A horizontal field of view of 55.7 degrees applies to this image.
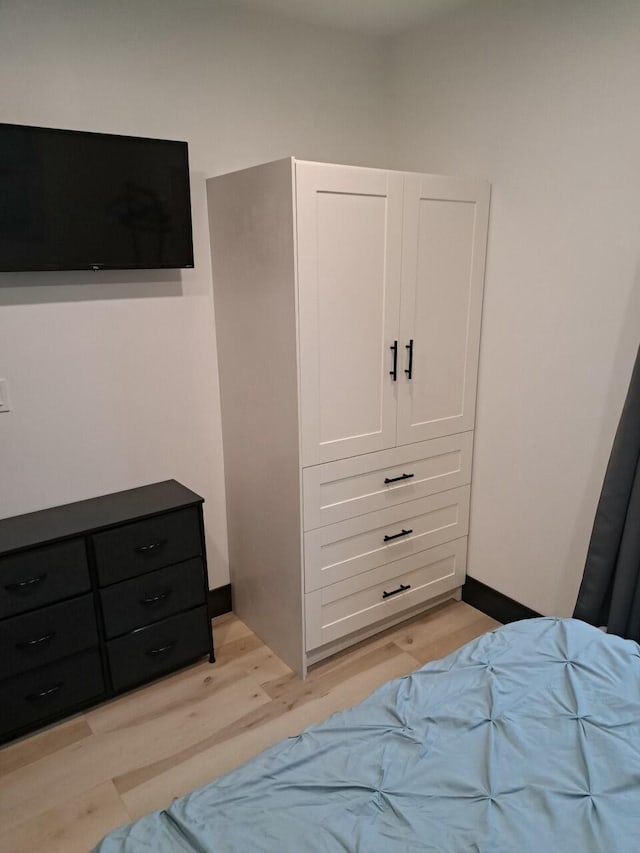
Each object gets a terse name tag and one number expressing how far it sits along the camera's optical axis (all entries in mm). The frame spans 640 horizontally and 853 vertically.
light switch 2164
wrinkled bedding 1113
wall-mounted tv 1964
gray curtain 2039
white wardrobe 2133
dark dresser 2049
